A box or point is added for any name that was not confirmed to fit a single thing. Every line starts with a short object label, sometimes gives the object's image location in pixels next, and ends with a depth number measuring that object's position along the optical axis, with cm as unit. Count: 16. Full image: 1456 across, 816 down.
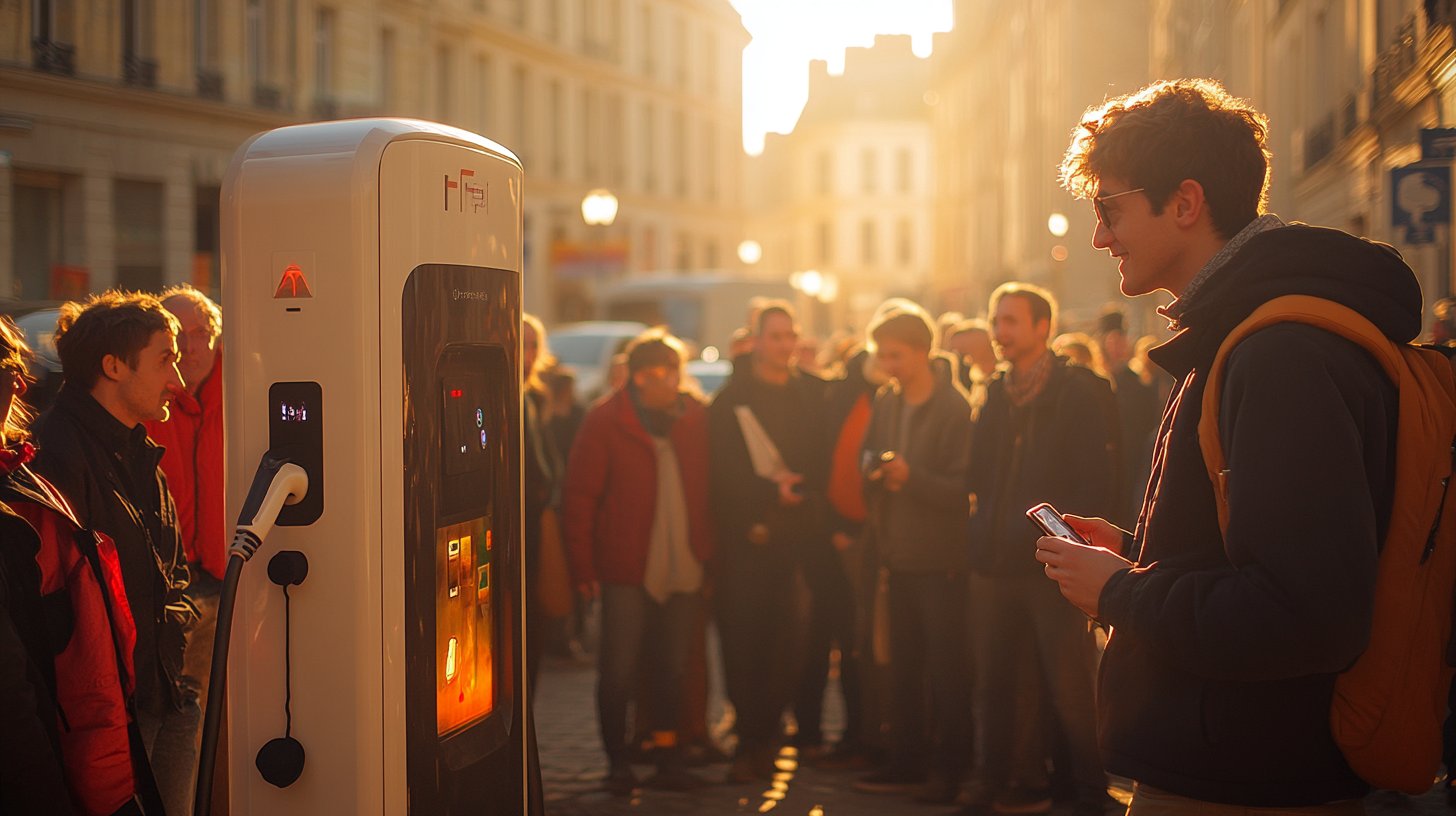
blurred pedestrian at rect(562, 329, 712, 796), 736
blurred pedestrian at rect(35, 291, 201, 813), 417
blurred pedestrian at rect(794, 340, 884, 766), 797
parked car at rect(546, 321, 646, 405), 2208
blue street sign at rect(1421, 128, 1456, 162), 905
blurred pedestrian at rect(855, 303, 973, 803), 711
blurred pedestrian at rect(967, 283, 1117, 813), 639
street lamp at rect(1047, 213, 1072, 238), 3356
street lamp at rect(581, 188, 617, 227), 2216
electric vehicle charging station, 357
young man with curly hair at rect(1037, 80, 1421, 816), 219
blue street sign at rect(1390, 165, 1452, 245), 934
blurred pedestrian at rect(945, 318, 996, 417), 868
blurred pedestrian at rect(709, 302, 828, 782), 759
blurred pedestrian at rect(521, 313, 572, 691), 736
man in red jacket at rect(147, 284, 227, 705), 536
